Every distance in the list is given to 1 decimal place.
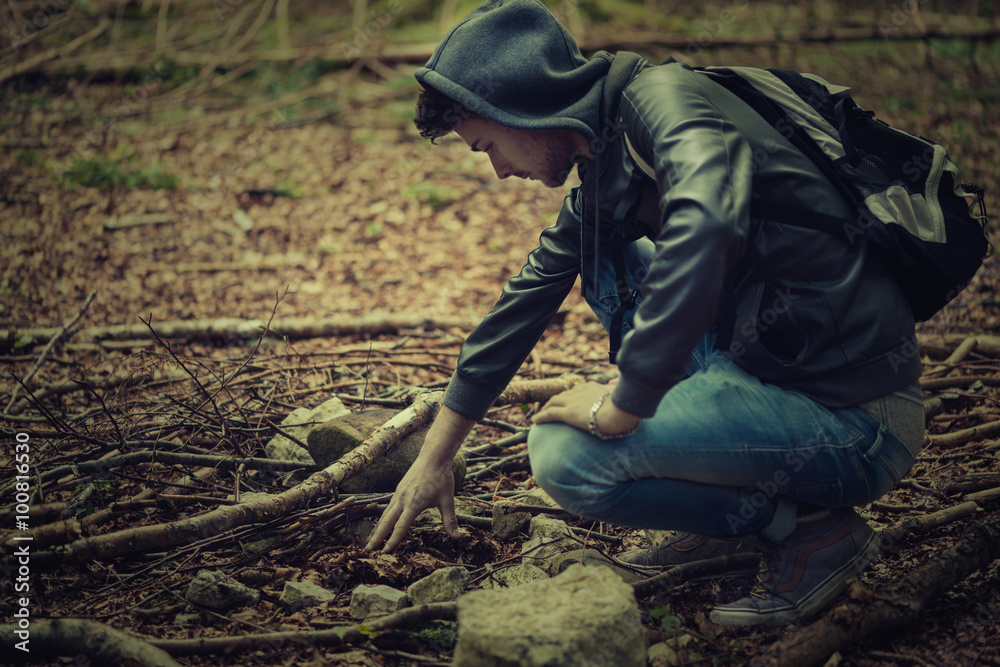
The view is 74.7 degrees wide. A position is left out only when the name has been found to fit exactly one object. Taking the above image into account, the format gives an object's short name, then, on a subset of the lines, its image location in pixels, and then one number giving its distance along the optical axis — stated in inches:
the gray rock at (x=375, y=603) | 83.4
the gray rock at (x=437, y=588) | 85.4
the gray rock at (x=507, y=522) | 100.2
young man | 66.0
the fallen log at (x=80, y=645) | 71.9
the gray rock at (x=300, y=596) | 86.4
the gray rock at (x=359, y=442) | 104.6
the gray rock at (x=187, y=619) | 82.9
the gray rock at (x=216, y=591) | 84.6
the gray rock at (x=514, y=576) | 90.4
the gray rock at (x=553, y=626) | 62.2
